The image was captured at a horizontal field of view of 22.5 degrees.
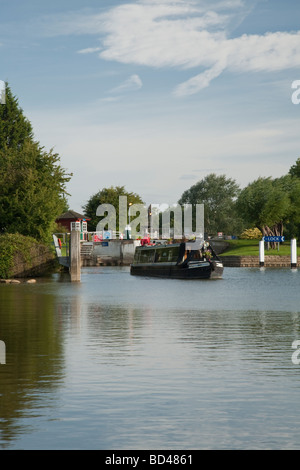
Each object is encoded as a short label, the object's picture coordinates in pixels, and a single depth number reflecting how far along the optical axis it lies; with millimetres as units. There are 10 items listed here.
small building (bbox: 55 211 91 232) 134875
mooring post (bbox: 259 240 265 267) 91875
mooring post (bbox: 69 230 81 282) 56062
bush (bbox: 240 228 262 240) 132750
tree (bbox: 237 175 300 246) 108125
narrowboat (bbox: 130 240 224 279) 66250
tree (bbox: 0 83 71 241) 69625
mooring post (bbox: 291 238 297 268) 89475
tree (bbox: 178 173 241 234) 155500
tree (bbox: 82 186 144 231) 141725
